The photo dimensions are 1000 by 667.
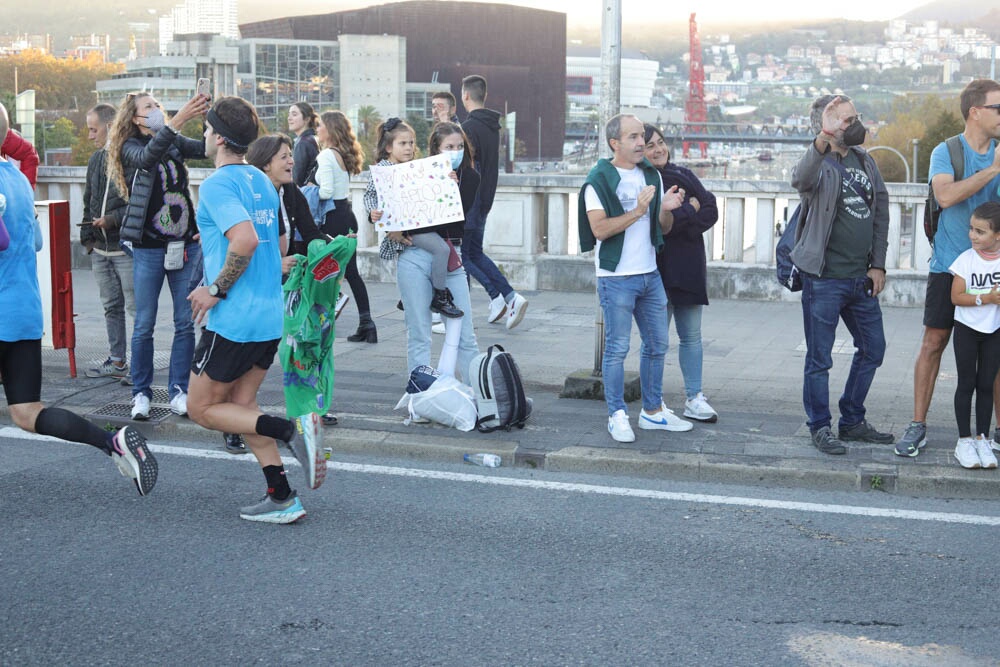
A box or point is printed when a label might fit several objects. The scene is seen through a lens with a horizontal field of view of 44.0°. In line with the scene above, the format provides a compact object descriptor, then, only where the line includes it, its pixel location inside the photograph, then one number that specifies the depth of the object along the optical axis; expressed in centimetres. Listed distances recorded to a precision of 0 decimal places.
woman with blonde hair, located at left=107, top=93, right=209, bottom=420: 754
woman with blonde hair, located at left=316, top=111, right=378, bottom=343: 1005
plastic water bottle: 679
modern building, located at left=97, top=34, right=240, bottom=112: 17475
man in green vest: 700
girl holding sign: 782
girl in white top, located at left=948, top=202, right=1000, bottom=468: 627
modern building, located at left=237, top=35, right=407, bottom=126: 17612
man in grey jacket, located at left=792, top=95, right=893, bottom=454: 659
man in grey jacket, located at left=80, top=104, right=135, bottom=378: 847
